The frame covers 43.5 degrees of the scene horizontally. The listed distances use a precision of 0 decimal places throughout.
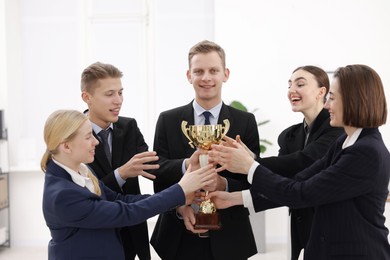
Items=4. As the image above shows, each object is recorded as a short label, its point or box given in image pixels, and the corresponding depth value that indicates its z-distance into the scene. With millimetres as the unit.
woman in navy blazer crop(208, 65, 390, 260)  1787
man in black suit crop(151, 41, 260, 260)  2221
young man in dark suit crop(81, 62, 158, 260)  2301
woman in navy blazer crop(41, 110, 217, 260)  1856
